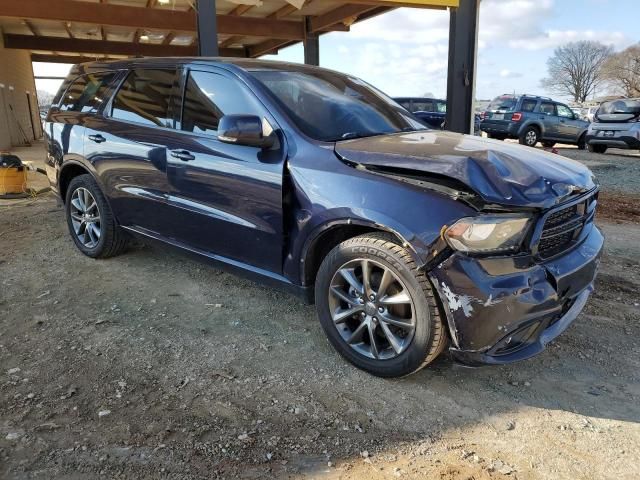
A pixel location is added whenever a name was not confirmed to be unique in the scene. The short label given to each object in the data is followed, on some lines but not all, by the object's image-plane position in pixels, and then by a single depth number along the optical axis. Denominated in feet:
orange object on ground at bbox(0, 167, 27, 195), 25.29
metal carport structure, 26.37
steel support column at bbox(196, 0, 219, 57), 21.90
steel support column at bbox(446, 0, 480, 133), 26.30
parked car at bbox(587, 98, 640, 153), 46.52
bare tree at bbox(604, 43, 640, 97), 190.60
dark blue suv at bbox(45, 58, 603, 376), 8.04
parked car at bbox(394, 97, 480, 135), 54.43
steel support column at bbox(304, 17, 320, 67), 43.70
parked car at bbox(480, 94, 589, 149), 55.16
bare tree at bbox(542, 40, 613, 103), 227.81
